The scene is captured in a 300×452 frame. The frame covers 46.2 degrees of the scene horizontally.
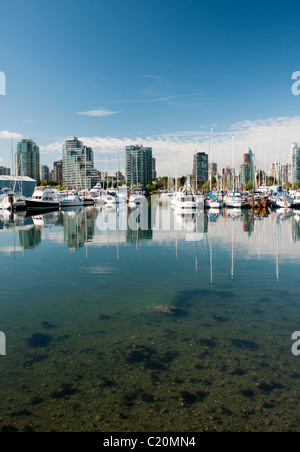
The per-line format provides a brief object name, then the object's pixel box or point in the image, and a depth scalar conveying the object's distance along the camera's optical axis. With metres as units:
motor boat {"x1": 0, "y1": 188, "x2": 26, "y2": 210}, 83.12
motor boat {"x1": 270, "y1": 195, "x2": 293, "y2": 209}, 89.12
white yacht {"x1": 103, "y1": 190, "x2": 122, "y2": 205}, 108.81
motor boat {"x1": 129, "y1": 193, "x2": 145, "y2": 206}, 116.44
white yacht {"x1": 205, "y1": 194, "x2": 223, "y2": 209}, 86.56
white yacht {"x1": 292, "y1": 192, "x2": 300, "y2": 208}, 86.88
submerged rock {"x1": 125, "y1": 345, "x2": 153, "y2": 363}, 10.16
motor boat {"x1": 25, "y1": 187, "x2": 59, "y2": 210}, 85.31
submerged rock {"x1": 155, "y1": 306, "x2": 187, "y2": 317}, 13.76
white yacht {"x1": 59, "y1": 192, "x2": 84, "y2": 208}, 95.46
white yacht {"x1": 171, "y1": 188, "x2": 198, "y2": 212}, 76.12
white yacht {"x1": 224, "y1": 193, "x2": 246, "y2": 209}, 87.25
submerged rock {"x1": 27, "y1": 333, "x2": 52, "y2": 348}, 11.13
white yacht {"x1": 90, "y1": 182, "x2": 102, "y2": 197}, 146.45
